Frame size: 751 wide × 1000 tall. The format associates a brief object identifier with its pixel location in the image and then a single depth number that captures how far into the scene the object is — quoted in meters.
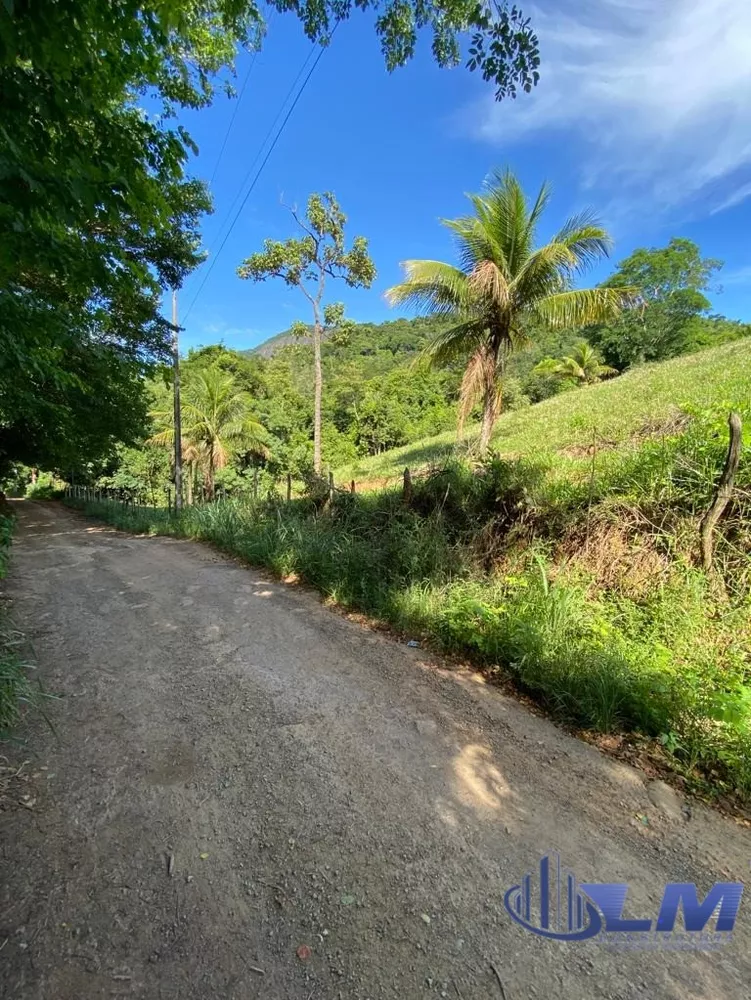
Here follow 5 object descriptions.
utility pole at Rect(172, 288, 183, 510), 12.62
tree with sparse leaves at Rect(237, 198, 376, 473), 13.63
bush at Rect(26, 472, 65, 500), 31.85
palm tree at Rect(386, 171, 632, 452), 8.82
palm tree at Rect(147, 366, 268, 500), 19.94
